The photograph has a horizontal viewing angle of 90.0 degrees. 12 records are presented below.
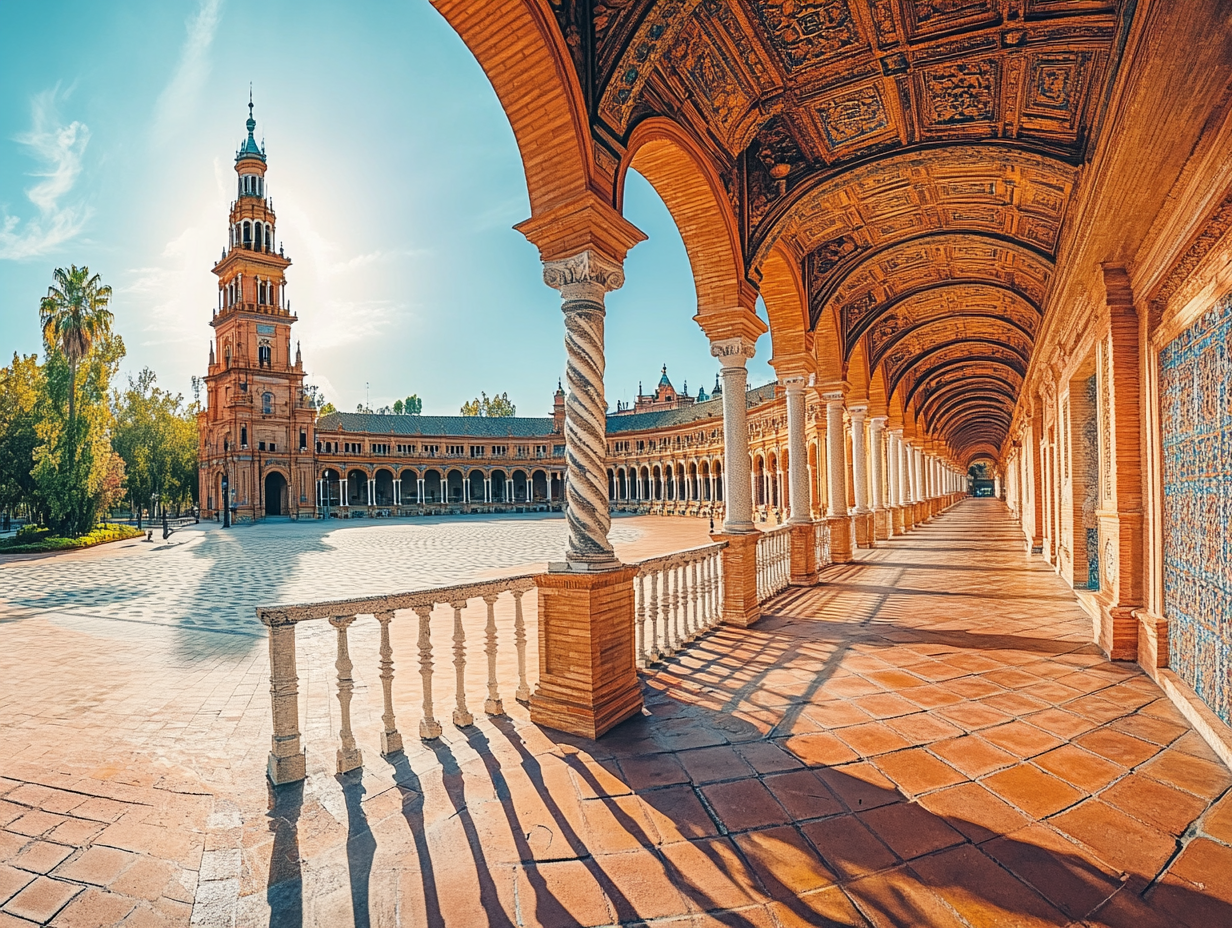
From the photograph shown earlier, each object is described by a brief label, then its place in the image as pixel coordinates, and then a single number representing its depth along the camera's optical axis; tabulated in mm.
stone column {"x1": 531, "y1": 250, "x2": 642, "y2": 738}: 4555
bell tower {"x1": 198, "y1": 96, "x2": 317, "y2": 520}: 53844
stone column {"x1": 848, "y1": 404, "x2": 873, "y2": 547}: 16161
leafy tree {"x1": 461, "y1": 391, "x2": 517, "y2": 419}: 94938
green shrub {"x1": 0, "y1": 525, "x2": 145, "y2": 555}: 24725
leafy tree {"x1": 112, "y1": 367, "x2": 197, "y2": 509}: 49562
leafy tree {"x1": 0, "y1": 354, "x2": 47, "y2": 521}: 30000
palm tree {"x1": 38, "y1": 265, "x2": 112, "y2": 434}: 28516
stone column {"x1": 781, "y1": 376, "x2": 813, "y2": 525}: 11469
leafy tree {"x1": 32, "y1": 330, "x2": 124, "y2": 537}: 26766
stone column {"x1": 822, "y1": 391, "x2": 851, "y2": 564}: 14172
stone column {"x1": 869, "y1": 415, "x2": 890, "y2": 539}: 19281
